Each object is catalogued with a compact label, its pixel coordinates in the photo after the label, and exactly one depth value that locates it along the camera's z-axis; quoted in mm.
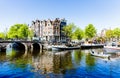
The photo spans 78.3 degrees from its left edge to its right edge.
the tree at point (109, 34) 57319
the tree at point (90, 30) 48617
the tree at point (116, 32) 54511
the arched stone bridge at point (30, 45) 39498
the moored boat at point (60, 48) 36611
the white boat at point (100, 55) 23132
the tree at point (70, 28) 46603
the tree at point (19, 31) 45921
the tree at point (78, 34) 48617
